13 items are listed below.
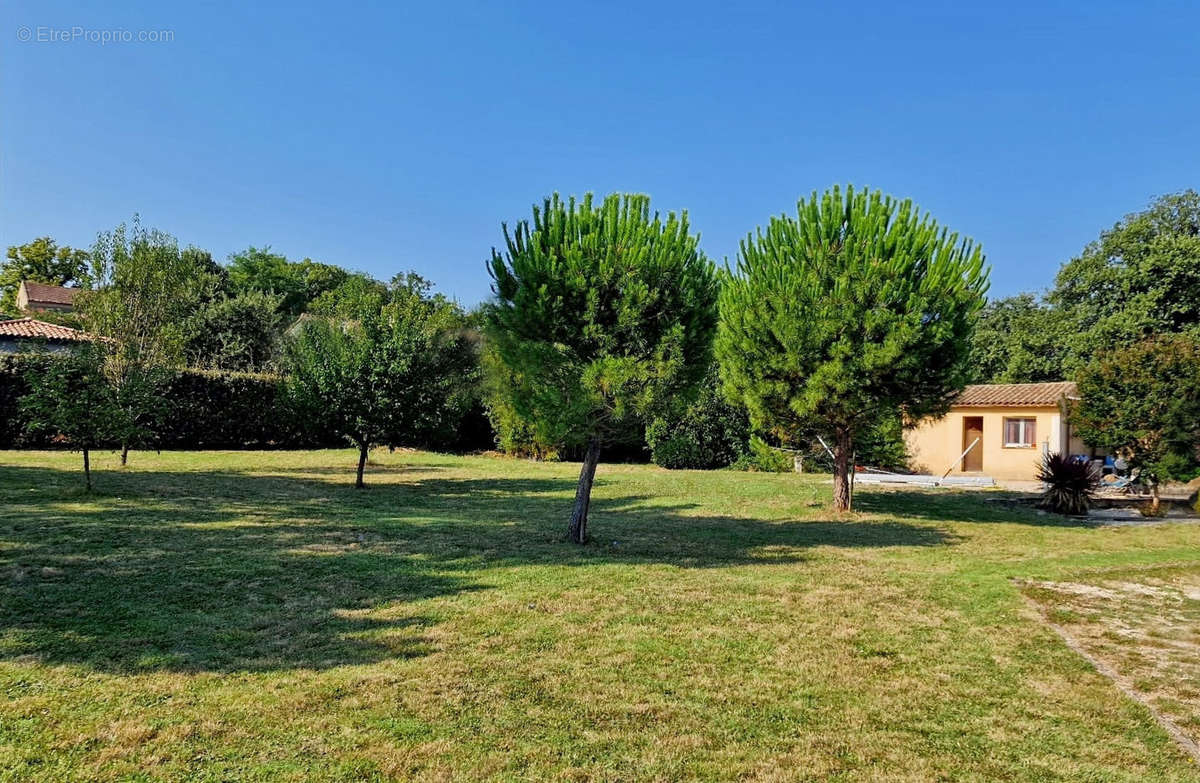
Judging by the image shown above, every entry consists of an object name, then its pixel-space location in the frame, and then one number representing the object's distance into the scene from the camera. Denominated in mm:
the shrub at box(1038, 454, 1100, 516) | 15211
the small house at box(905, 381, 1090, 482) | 23562
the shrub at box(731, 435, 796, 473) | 22625
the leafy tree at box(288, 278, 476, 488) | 14375
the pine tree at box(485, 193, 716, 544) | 8656
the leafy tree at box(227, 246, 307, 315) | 49438
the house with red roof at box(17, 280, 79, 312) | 50250
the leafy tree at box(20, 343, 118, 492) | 11617
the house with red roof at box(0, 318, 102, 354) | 26766
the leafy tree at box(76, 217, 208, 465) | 18188
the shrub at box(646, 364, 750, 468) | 23953
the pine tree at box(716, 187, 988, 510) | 12266
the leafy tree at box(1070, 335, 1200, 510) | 14641
